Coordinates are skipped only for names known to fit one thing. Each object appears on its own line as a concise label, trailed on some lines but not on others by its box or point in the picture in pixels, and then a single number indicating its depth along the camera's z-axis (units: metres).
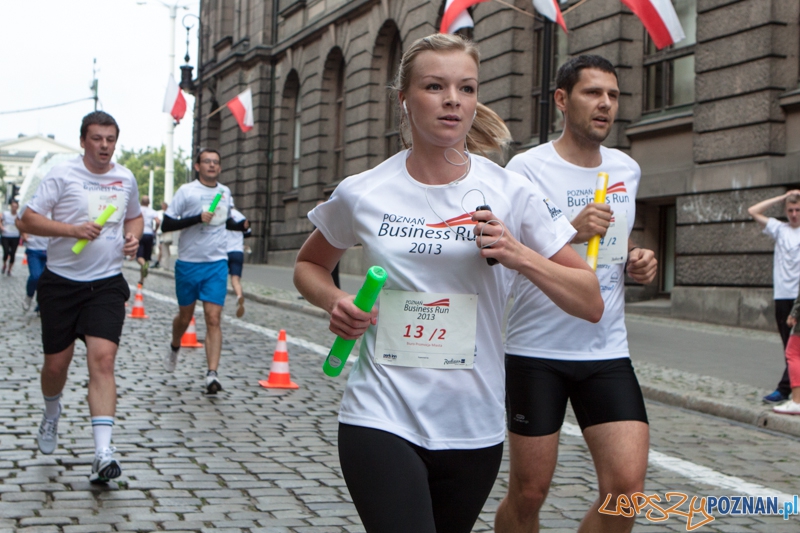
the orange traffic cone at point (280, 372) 8.82
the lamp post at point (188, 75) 34.00
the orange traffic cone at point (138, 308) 14.79
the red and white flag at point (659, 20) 12.41
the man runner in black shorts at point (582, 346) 3.46
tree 116.94
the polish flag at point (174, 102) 32.25
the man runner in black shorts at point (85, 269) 5.60
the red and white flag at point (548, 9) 12.49
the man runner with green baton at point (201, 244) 8.99
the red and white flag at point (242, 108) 29.73
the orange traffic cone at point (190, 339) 11.67
